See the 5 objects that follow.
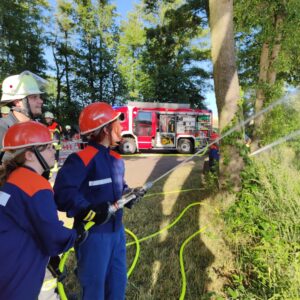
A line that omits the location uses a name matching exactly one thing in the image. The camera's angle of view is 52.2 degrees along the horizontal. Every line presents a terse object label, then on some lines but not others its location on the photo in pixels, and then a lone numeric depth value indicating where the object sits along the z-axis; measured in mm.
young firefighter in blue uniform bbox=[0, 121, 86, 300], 1547
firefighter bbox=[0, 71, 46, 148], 2826
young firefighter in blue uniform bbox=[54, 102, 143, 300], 2078
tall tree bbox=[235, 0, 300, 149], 7566
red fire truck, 16359
